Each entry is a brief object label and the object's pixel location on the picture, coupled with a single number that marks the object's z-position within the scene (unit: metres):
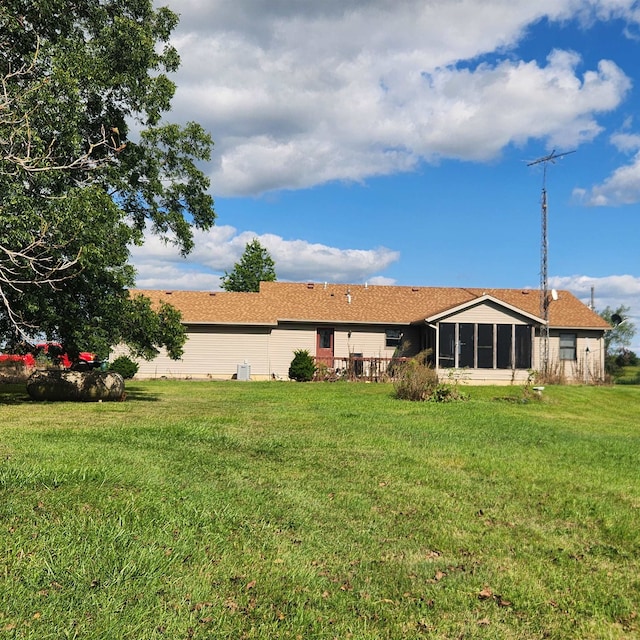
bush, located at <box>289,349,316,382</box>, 23.86
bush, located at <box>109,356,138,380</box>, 24.17
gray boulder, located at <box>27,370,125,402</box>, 15.28
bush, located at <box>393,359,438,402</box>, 15.86
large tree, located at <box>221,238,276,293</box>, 46.88
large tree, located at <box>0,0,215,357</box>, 11.92
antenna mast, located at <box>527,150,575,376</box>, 24.56
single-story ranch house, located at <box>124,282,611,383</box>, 24.06
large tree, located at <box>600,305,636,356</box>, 36.28
